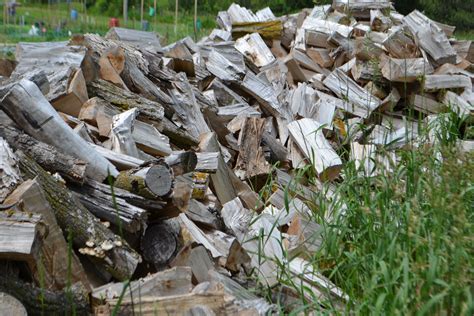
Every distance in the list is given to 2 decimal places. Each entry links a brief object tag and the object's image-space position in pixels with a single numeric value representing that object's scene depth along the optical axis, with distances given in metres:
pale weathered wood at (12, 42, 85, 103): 4.16
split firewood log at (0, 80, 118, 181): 3.48
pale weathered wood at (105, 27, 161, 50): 5.98
